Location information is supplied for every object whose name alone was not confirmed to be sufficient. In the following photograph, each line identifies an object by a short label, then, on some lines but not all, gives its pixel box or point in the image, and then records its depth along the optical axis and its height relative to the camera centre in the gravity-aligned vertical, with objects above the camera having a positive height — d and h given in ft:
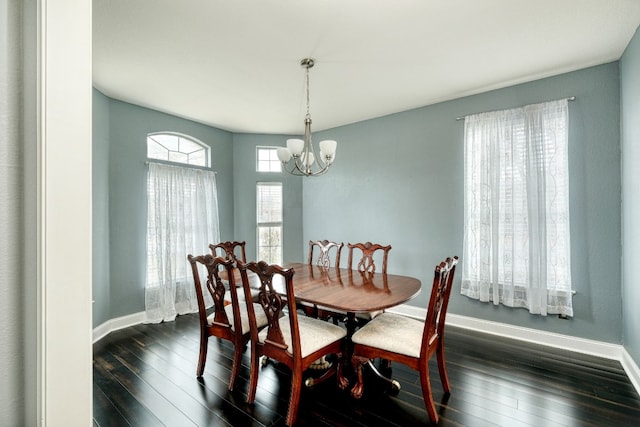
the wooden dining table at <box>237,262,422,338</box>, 6.69 -2.00
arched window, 13.01 +3.07
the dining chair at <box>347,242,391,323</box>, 10.39 -1.39
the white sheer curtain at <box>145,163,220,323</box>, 12.39 -0.74
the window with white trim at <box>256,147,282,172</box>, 16.69 +3.05
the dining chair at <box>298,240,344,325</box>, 9.39 -1.98
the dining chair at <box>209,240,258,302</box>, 10.82 -1.28
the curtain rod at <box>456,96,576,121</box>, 9.49 +3.61
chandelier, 8.86 +1.94
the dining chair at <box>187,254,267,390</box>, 7.38 -2.78
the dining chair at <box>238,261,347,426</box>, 6.24 -2.86
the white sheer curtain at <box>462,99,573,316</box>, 9.61 +0.12
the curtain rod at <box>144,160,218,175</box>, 12.34 +2.25
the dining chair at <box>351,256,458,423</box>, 6.20 -2.85
